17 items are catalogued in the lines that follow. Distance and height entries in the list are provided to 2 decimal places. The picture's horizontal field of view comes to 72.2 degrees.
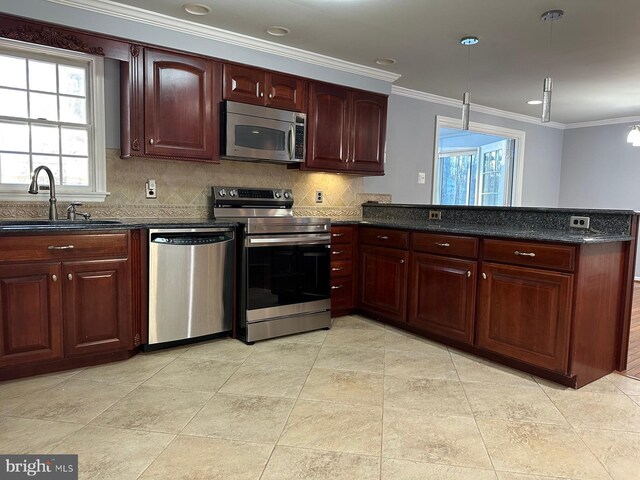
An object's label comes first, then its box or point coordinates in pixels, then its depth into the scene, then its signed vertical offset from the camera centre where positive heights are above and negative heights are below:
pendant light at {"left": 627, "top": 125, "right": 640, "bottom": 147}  4.67 +0.82
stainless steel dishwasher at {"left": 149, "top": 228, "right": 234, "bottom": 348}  2.88 -0.56
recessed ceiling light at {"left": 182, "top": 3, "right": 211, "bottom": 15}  2.86 +1.27
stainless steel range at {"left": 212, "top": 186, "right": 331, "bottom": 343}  3.18 -0.50
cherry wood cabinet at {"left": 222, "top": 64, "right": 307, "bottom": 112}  3.37 +0.92
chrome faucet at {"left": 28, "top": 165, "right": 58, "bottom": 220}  2.70 +0.05
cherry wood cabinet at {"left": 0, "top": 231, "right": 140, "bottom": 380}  2.39 -0.61
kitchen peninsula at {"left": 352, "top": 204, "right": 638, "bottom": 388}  2.51 -0.49
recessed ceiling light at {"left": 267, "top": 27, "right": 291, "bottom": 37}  3.22 +1.27
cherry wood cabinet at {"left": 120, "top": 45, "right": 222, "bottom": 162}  3.01 +0.66
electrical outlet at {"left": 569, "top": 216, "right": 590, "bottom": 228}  2.81 -0.07
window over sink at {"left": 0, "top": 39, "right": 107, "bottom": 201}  2.87 +0.52
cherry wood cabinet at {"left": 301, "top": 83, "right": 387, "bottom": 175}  3.86 +0.68
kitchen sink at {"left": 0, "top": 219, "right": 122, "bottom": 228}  2.59 -0.16
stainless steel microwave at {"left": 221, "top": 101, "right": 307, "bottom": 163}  3.34 +0.55
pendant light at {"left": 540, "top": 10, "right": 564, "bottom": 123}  2.50 +0.63
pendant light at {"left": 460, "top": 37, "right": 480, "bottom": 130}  2.85 +1.29
